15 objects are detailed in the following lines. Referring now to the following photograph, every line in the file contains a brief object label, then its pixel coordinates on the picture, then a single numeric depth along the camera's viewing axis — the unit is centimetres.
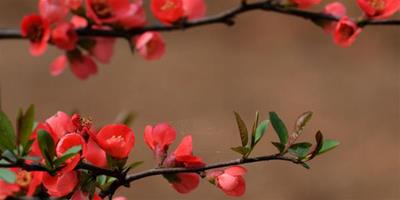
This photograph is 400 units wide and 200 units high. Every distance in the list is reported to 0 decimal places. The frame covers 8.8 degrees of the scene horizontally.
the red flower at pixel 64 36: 203
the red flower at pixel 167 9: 204
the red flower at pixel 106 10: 201
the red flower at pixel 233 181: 184
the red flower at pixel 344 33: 202
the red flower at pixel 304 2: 203
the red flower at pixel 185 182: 186
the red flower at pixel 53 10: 202
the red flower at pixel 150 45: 207
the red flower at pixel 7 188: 184
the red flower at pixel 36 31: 201
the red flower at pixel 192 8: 209
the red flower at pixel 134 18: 204
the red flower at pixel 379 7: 199
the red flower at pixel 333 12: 206
